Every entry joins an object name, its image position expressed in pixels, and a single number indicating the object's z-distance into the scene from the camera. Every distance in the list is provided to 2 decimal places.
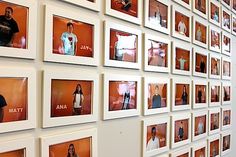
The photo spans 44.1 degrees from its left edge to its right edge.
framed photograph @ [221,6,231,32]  2.52
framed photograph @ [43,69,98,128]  0.97
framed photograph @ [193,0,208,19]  2.03
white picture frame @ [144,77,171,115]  1.47
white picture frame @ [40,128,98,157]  0.95
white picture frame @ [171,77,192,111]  1.73
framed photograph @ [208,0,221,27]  2.27
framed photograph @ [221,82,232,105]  2.51
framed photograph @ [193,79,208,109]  2.02
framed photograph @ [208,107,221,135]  2.26
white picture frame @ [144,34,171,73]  1.47
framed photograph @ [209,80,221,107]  2.27
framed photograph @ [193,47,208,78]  2.03
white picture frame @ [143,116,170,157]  1.46
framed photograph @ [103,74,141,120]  1.22
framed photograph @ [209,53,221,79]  2.28
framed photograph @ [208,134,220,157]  2.23
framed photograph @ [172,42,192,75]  1.76
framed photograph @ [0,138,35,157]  0.84
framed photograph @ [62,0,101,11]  1.07
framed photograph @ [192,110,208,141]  2.00
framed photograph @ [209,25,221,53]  2.28
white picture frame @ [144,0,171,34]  1.47
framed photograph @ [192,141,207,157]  1.98
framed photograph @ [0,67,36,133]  0.85
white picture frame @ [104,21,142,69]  1.21
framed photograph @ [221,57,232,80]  2.51
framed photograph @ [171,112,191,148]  1.74
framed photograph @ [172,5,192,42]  1.75
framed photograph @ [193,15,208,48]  2.03
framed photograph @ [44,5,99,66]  0.97
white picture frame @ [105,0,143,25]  1.21
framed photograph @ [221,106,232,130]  2.49
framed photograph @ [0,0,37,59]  0.85
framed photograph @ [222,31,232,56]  2.51
